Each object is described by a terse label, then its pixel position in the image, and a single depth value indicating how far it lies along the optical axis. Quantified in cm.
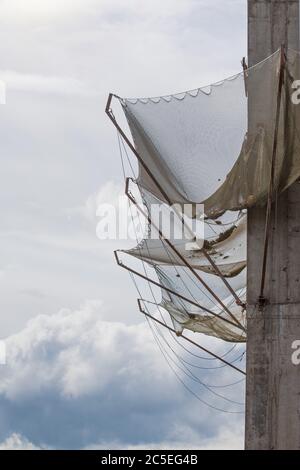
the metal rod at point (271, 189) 3100
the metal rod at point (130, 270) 3970
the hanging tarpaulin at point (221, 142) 3172
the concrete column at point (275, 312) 3156
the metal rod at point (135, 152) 3323
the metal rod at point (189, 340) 4293
